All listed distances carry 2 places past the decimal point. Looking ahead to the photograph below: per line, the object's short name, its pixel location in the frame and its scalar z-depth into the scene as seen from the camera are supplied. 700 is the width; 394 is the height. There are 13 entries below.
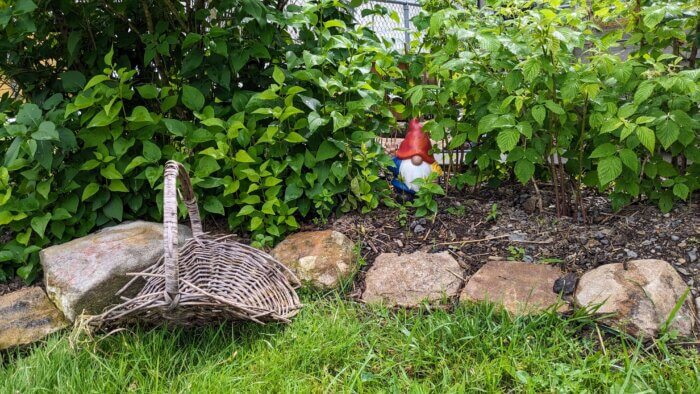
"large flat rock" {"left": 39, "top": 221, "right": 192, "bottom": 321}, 2.19
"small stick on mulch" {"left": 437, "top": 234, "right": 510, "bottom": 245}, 2.47
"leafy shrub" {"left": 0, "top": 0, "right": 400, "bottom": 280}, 2.47
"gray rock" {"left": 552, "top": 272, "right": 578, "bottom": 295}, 2.04
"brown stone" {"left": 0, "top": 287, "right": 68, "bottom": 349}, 2.12
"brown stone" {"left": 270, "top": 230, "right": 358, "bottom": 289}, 2.35
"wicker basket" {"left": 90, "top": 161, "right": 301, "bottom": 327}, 1.81
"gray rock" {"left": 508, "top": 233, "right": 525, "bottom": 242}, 2.43
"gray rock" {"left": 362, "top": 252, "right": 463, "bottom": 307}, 2.20
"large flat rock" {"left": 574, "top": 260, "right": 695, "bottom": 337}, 1.85
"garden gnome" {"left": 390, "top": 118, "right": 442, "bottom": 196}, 2.77
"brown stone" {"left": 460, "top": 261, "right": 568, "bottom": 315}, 2.01
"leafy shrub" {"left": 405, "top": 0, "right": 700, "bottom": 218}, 2.06
